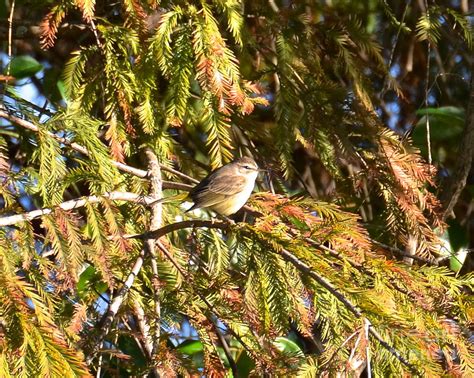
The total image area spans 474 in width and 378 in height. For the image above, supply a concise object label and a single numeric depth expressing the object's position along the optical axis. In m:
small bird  8.12
